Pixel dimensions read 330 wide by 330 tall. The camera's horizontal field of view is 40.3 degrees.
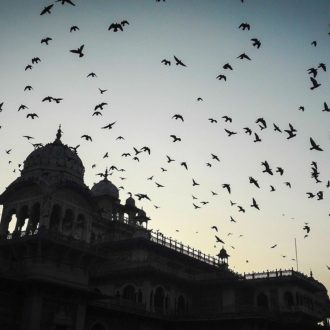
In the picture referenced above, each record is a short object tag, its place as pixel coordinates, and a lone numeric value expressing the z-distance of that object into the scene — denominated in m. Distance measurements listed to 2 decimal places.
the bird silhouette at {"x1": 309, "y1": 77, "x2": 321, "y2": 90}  15.78
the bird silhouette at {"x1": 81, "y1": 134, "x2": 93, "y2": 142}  20.83
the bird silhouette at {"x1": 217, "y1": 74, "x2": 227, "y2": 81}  17.21
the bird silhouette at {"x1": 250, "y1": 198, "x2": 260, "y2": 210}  19.17
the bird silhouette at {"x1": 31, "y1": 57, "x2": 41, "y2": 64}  17.66
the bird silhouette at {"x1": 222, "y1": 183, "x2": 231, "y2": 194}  19.97
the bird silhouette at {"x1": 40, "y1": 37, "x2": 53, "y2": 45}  16.67
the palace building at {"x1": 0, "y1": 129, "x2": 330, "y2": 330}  28.62
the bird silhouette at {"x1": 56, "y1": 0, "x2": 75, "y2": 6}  13.80
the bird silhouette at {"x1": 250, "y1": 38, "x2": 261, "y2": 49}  15.62
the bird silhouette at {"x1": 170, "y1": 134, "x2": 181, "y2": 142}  19.94
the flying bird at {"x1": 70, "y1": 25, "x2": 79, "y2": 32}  15.78
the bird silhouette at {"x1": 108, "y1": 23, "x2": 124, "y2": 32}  14.66
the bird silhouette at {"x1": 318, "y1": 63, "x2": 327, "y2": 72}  16.33
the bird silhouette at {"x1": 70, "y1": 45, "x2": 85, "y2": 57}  16.16
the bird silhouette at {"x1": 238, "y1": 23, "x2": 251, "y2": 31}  15.24
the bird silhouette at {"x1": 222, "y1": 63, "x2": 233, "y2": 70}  16.49
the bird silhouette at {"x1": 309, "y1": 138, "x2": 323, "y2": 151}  17.12
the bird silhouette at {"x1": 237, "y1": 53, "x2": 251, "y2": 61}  15.82
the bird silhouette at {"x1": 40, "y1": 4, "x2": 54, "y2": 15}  14.62
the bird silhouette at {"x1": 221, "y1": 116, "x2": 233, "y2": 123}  18.98
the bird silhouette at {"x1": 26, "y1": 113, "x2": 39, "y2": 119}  19.49
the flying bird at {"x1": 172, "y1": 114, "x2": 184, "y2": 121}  19.39
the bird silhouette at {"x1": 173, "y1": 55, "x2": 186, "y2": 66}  16.11
